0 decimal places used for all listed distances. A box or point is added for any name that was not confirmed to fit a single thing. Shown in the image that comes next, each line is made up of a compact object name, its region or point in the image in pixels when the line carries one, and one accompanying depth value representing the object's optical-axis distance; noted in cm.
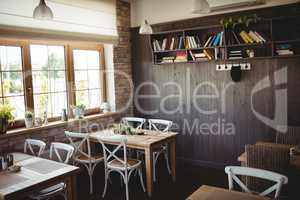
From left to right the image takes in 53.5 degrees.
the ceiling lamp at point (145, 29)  458
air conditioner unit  451
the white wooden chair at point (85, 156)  414
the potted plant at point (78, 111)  484
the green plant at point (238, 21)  443
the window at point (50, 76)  416
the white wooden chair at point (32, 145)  365
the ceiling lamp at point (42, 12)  317
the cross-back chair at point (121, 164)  387
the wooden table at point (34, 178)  254
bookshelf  430
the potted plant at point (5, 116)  381
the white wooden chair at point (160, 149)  467
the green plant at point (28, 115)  419
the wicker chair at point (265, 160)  287
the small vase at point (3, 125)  381
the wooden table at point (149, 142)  393
